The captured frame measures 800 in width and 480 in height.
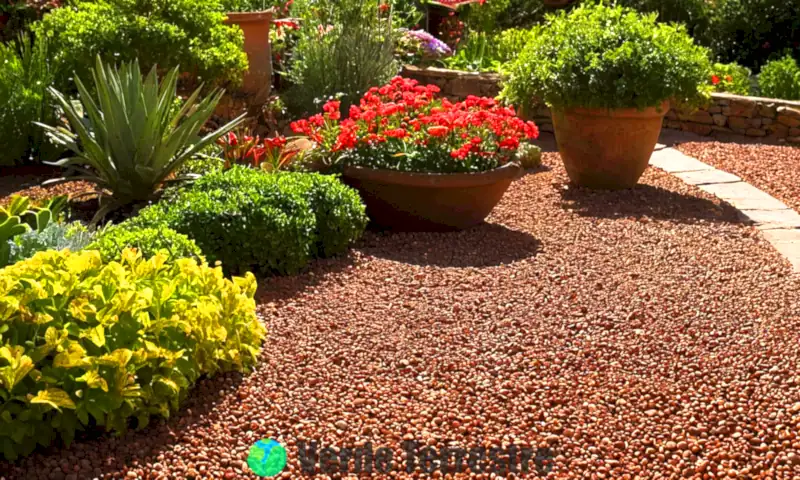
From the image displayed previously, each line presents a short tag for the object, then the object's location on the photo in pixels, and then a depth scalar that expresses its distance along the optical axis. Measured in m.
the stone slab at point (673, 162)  7.47
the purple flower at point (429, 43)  9.85
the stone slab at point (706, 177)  7.11
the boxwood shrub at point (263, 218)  4.64
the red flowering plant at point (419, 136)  5.72
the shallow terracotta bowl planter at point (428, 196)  5.59
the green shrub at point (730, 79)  9.04
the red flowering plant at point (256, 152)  5.91
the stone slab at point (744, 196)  6.48
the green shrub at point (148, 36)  6.82
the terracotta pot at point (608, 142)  6.55
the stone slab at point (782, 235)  5.75
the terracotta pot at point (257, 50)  8.07
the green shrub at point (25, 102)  6.58
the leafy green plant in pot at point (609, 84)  6.42
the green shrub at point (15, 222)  3.98
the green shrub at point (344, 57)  8.49
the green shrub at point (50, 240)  3.99
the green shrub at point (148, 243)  4.14
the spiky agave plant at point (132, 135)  5.26
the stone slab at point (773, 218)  6.05
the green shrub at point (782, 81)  8.88
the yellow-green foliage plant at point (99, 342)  3.08
